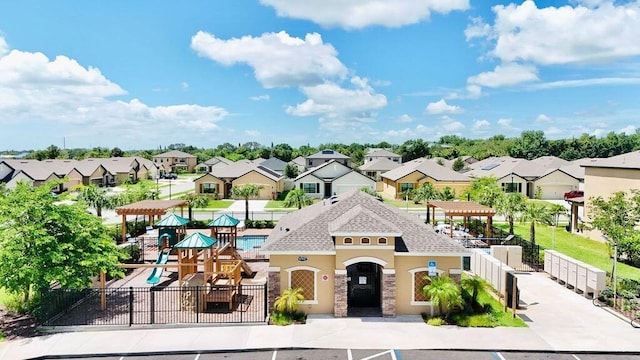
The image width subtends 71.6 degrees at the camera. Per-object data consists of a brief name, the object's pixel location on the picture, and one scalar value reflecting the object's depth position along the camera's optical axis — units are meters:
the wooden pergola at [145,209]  31.75
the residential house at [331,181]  63.09
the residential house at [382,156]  106.88
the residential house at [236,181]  63.78
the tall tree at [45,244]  17.64
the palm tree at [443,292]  17.92
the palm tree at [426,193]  49.97
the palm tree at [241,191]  53.37
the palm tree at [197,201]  43.37
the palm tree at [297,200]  49.09
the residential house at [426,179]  61.42
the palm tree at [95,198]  40.47
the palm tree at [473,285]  19.38
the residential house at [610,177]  31.05
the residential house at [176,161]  131.75
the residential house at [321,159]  92.56
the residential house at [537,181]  63.12
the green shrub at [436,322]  17.97
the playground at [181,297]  18.69
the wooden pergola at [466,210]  32.16
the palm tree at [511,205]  33.59
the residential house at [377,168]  82.81
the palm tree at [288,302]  18.25
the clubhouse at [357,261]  18.73
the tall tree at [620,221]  22.58
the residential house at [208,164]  118.69
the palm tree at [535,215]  31.36
